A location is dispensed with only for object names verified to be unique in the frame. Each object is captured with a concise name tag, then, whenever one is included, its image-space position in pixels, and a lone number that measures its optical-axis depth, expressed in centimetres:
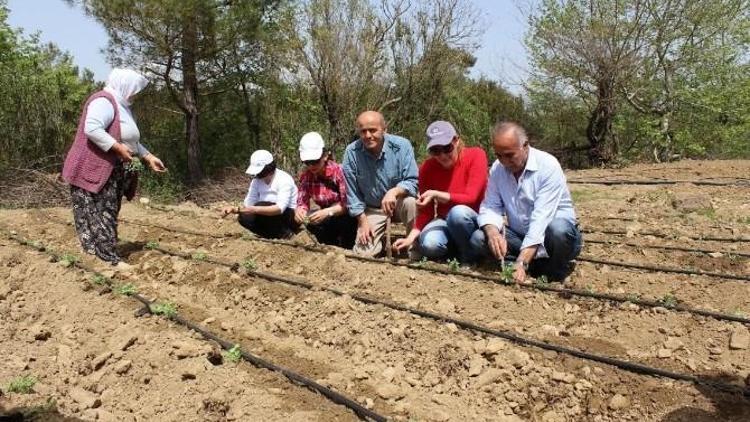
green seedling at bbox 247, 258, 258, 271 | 465
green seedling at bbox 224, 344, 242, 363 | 307
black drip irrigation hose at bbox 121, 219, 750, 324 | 337
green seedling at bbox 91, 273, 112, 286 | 426
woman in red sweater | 444
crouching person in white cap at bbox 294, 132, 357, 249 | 514
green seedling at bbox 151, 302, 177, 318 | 363
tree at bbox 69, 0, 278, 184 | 1311
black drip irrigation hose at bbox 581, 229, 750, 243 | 590
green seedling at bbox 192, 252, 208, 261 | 503
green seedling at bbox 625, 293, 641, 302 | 362
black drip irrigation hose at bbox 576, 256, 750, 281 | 439
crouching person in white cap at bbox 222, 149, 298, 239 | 566
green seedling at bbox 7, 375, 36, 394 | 293
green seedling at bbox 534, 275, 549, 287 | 387
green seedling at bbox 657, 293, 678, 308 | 349
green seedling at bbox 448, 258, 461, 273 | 436
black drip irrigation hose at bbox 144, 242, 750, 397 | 264
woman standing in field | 465
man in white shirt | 391
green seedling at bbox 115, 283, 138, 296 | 400
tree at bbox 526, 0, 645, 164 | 1430
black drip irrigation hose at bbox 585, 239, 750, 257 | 522
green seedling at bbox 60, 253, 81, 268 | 474
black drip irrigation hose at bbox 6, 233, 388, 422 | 255
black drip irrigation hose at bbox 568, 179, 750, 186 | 935
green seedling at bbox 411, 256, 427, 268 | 447
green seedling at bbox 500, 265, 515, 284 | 394
